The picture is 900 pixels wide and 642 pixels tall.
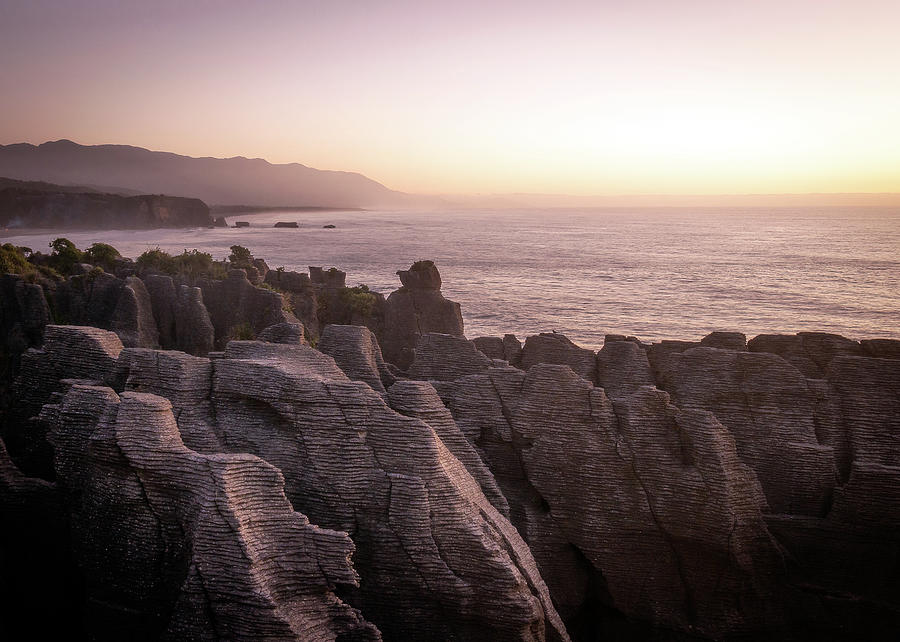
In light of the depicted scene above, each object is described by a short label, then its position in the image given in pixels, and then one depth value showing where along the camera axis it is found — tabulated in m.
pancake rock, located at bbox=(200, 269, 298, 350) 30.45
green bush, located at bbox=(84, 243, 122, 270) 48.47
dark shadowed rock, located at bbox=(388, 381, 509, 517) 15.27
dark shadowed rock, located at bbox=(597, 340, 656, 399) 20.78
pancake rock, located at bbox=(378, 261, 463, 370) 39.56
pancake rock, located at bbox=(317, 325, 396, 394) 18.27
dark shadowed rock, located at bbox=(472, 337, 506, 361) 27.11
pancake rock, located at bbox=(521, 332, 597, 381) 21.98
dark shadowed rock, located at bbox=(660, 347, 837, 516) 17.31
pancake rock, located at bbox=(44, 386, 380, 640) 10.62
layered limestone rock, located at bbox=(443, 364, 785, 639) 15.81
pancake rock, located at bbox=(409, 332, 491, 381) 20.98
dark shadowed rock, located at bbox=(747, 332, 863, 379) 21.05
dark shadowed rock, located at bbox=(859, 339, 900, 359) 20.47
